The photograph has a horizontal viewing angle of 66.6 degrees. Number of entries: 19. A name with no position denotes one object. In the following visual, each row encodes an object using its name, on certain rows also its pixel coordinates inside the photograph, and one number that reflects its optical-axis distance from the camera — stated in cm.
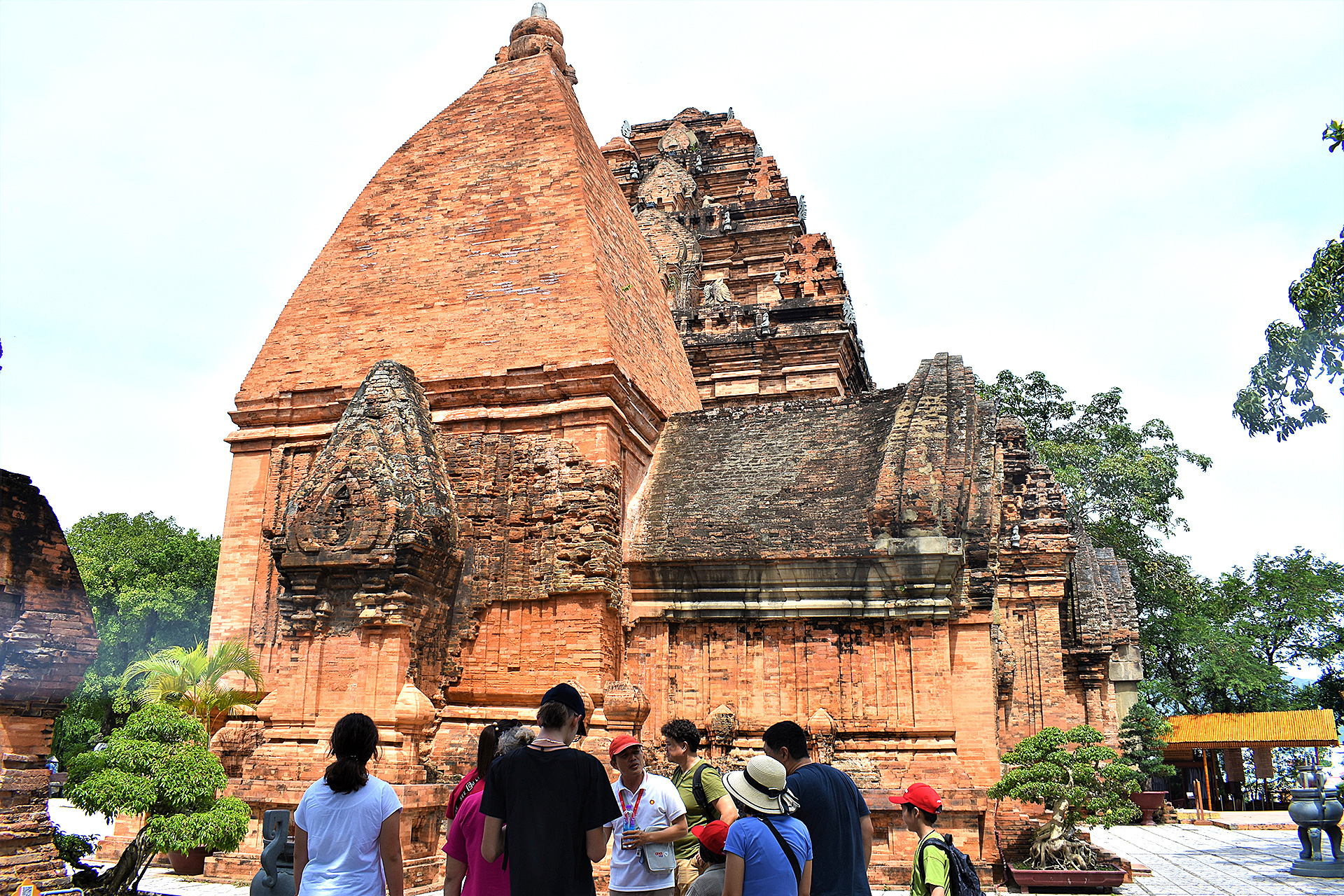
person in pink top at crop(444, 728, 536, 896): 470
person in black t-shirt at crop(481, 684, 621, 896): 438
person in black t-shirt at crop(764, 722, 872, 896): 468
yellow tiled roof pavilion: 2977
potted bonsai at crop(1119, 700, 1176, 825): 2708
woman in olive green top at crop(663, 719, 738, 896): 552
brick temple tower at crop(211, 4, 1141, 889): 1091
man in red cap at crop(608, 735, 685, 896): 507
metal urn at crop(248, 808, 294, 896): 596
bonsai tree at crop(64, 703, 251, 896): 834
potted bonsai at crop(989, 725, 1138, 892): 1128
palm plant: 1155
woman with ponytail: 449
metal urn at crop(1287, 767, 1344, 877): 1345
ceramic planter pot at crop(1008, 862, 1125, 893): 1119
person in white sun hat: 421
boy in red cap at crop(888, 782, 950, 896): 487
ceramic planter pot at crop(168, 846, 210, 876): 1067
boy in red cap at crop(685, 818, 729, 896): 473
